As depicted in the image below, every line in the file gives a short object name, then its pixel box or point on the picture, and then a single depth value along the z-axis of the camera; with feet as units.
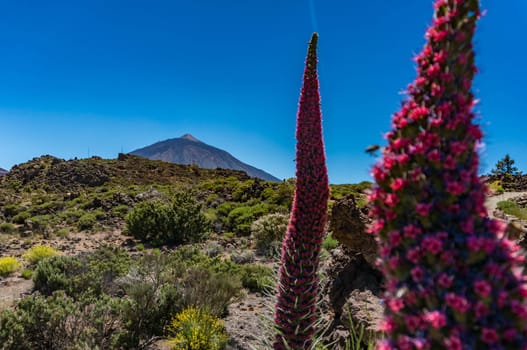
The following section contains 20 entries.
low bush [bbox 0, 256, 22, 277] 30.35
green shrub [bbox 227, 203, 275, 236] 51.96
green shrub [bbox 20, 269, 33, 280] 29.55
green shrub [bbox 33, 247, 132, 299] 23.49
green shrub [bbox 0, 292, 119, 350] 15.66
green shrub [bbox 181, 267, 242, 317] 20.45
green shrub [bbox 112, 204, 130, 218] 61.67
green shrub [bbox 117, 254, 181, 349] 17.89
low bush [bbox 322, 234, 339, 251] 32.68
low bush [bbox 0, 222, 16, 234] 53.42
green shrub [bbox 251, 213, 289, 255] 41.32
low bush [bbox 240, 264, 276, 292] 26.51
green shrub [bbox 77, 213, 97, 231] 54.75
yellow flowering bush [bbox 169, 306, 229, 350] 16.03
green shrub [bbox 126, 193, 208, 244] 45.42
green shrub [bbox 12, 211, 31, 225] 61.97
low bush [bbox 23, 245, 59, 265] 33.94
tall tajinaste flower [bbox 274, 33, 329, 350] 9.38
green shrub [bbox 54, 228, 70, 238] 48.93
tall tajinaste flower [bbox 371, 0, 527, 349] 3.53
